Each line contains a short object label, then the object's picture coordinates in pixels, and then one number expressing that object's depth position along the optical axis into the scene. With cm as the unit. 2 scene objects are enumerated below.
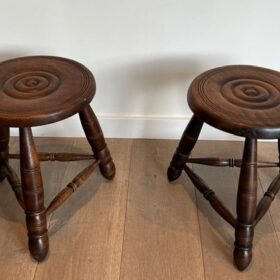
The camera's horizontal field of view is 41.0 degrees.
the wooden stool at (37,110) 78
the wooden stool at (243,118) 75
